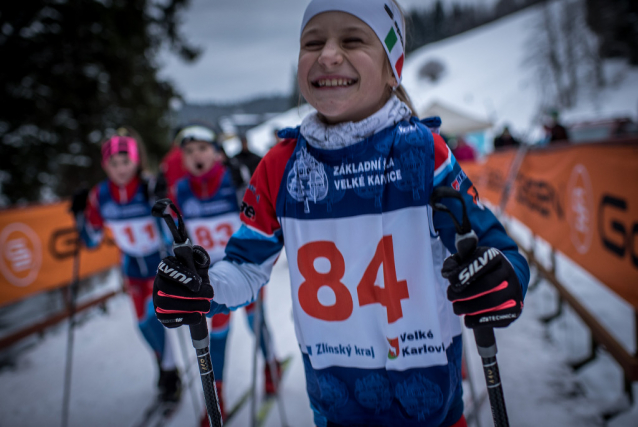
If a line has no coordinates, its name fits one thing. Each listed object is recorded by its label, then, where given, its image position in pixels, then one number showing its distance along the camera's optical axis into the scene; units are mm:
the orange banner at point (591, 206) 2291
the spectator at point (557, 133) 8234
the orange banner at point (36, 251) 4133
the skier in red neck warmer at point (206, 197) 3008
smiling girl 1062
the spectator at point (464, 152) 10172
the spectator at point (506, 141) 9998
